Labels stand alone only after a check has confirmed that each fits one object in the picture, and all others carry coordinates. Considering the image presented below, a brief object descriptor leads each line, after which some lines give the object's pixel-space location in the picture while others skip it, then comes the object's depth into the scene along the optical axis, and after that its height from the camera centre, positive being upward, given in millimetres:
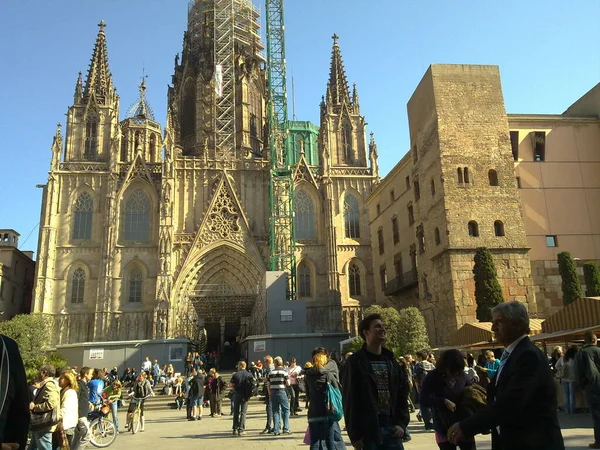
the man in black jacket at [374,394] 4168 -217
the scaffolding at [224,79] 45094 +24438
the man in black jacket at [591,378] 7367 -257
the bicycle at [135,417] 13234 -1004
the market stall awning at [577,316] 11852 +949
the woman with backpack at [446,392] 5121 -260
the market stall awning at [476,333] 16203 +883
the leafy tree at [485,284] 20578 +2845
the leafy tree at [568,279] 22062 +3106
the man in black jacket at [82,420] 8023 -610
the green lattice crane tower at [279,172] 39844 +14409
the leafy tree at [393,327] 21953 +1469
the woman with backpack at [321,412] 6508 -513
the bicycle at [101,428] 10164 -969
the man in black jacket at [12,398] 2828 -95
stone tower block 22188 +6786
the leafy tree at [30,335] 29719 +2375
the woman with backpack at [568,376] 10883 -329
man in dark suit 3129 -277
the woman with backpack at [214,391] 16594 -581
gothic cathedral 38094 +10254
